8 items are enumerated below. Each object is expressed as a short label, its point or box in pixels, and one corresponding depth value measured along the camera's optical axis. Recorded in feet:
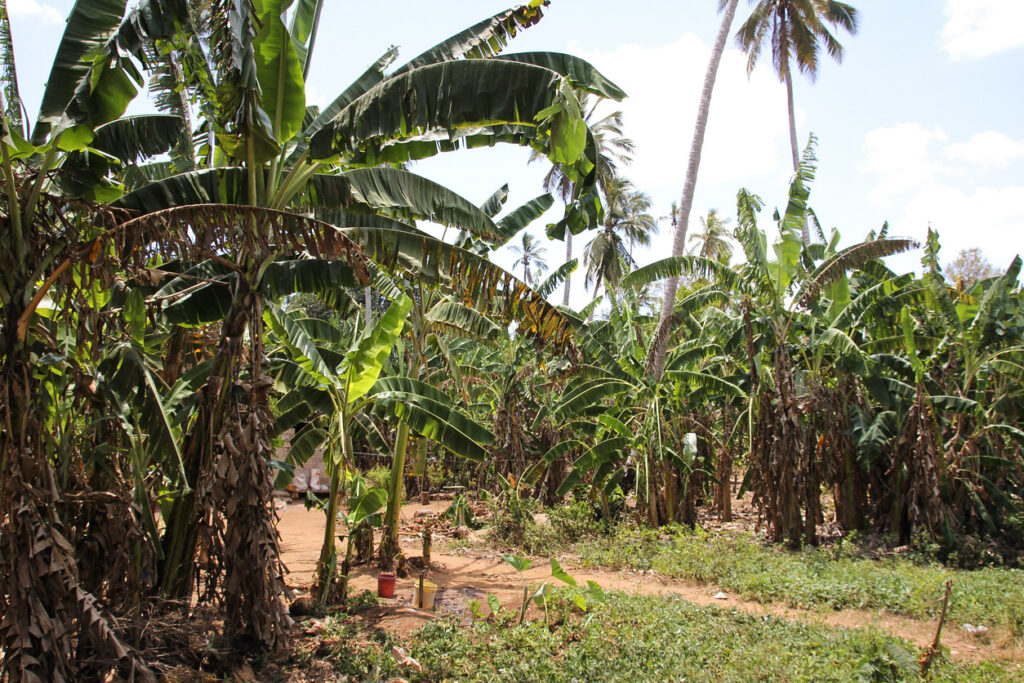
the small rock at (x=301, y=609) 23.50
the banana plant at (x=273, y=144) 16.29
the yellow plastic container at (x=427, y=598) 26.21
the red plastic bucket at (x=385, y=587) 26.86
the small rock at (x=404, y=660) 19.04
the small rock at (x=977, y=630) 22.73
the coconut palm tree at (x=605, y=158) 95.14
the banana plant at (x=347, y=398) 24.66
